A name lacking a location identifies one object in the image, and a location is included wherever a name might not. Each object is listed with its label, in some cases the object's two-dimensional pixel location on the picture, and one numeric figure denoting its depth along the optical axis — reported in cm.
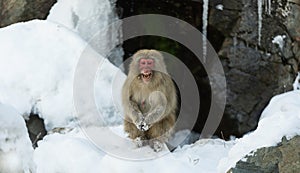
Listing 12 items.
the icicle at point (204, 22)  1683
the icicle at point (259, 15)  1639
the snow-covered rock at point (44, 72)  1322
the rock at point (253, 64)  1645
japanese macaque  1075
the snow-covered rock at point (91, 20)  1590
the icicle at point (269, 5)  1631
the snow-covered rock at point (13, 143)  737
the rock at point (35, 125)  1319
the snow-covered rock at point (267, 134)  853
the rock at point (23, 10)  1631
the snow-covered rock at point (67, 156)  980
